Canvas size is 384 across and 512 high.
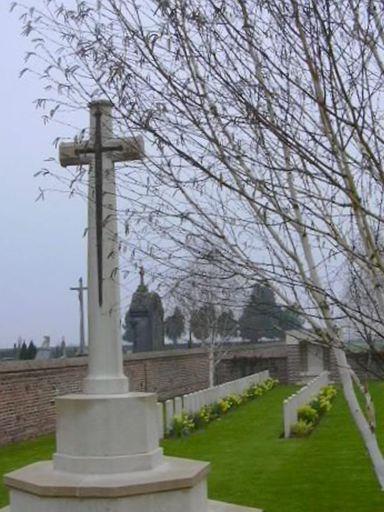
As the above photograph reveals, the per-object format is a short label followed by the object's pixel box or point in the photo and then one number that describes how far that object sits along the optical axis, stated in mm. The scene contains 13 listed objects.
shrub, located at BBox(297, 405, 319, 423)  12953
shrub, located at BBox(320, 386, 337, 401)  17031
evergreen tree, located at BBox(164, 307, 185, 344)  23916
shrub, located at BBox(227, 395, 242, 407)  16923
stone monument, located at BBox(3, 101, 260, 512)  5223
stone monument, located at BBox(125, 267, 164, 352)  20022
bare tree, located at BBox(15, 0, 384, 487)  3727
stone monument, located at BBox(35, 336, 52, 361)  25527
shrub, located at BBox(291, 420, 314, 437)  12012
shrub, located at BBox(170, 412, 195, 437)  12398
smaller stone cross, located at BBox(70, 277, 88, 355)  24509
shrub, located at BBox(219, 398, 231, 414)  15648
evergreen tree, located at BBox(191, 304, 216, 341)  20766
